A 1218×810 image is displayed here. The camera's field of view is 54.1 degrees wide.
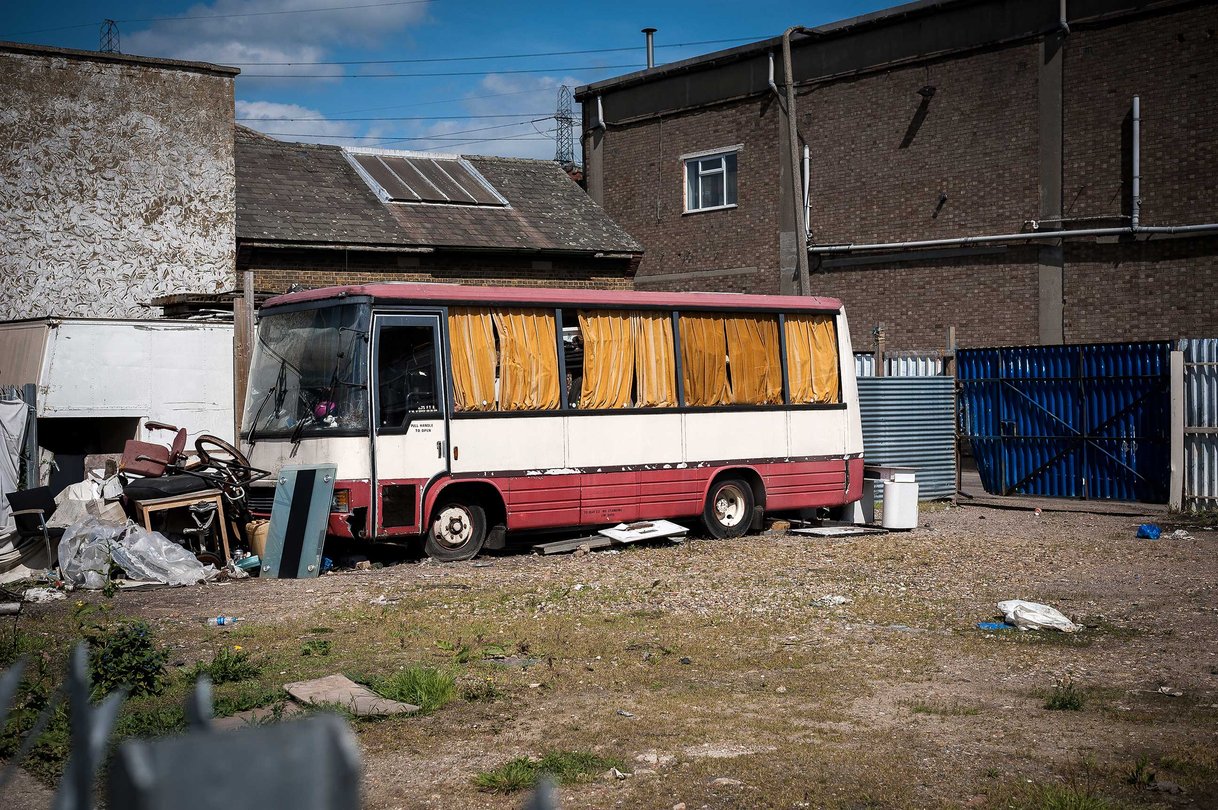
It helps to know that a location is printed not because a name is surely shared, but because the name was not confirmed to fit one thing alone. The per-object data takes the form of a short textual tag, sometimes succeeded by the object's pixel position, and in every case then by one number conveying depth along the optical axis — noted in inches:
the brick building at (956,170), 867.4
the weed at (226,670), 292.2
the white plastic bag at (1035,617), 351.6
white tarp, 493.4
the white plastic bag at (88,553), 440.1
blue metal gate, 685.9
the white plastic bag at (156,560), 450.0
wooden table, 480.4
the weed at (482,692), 277.3
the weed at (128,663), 278.8
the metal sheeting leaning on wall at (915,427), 751.7
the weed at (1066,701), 262.8
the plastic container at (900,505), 604.7
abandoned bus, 502.6
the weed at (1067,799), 194.7
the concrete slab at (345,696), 264.1
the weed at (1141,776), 210.2
